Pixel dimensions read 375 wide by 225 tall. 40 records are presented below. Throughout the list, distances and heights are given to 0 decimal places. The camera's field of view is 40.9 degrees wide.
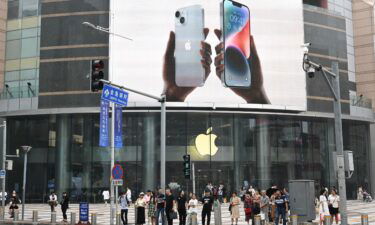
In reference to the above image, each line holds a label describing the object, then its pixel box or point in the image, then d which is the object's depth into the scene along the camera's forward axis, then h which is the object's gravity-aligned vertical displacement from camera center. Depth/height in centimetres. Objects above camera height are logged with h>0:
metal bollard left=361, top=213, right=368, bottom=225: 1938 -200
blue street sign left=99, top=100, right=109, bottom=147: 3070 +292
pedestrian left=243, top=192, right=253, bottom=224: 2441 -189
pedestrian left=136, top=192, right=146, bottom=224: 2336 -205
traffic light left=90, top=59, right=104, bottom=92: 1670 +313
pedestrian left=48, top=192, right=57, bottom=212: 3152 -207
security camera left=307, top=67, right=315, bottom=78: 2008 +381
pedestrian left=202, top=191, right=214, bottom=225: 2391 -177
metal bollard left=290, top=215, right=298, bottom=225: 2003 -206
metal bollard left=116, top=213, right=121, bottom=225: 2414 -245
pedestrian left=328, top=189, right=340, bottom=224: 2450 -188
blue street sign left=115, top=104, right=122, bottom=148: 3078 +294
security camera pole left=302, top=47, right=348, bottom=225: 1989 +173
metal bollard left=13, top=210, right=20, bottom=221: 2880 -264
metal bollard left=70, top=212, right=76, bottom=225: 2566 -255
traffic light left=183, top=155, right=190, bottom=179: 2362 +17
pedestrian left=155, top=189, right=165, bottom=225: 2336 -168
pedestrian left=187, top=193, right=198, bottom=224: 2355 -185
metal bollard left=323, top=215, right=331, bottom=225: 1965 -207
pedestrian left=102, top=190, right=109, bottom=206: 4423 -245
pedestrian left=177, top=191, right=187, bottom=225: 2318 -181
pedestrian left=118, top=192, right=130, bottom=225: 2517 -191
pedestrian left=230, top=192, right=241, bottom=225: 2461 -194
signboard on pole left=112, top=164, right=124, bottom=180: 2258 -19
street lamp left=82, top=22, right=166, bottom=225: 2223 +103
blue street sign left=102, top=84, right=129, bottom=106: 2189 +322
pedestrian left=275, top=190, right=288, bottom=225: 2278 -180
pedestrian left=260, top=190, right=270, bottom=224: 2362 -181
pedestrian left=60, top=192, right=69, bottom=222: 2862 -211
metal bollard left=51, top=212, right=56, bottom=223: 2666 -258
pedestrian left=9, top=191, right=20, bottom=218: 3099 -232
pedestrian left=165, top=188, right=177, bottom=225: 2288 -176
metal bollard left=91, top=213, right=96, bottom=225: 2478 -248
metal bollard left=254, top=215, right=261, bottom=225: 2086 -214
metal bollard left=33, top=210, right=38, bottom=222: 2742 -260
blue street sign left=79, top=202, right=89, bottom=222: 2358 -205
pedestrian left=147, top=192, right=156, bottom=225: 2375 -203
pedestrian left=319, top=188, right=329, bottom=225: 2336 -185
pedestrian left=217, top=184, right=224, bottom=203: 4156 -211
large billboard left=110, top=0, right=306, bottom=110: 4491 +1015
